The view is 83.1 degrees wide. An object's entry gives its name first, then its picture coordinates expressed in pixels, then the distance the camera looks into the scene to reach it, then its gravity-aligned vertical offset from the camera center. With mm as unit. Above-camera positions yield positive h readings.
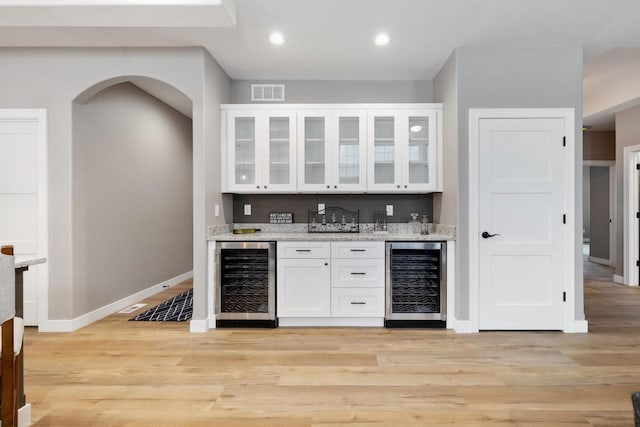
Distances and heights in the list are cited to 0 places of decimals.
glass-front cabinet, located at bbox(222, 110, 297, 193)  3953 +666
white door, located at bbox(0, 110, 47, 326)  3504 +221
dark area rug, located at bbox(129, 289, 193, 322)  3867 -1130
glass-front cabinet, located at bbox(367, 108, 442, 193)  3928 +677
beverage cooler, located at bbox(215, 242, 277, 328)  3605 -728
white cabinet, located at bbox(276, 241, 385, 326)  3607 -681
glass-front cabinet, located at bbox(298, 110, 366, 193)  3957 +682
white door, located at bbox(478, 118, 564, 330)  3471 -102
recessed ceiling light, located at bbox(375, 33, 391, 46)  3268 +1594
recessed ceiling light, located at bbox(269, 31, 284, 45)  3232 +1590
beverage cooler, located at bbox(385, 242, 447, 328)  3574 -721
